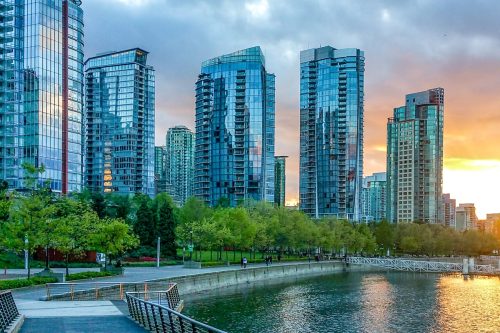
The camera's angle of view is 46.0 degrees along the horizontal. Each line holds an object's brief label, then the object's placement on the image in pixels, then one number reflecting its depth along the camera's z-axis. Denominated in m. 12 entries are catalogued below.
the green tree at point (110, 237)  58.03
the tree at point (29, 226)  45.50
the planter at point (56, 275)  45.59
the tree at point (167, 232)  89.19
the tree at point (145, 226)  89.75
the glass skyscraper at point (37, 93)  120.56
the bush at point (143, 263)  74.04
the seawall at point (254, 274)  58.62
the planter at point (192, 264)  73.62
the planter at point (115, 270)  57.76
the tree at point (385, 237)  151.75
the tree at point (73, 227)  48.81
